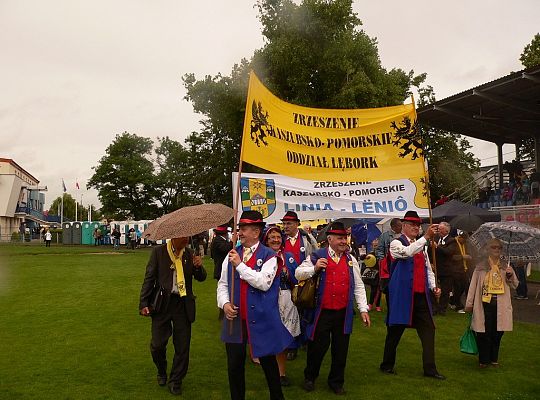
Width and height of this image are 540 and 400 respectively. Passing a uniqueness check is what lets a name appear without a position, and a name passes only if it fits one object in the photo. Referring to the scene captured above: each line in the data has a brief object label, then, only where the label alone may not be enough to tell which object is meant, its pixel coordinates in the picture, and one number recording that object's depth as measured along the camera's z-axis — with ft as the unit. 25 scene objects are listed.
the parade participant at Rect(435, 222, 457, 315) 36.78
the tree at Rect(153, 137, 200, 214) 204.33
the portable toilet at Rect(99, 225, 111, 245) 153.85
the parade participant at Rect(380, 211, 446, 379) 21.71
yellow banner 21.67
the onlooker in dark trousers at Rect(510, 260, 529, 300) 44.21
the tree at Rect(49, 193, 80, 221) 398.17
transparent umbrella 24.08
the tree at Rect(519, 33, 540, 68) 110.01
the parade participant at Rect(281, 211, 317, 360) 24.50
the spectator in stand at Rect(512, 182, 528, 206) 78.68
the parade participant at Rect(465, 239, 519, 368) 22.94
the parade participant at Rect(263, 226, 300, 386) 20.08
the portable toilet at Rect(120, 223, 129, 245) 151.43
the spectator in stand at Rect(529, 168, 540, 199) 76.23
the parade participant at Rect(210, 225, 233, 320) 29.78
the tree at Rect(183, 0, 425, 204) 94.58
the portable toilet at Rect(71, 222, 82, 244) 160.86
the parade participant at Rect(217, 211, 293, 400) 16.34
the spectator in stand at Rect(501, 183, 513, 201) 83.51
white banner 22.17
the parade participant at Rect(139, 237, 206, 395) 20.20
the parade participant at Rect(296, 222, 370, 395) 19.67
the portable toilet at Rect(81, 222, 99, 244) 158.28
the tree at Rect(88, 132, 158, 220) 207.92
